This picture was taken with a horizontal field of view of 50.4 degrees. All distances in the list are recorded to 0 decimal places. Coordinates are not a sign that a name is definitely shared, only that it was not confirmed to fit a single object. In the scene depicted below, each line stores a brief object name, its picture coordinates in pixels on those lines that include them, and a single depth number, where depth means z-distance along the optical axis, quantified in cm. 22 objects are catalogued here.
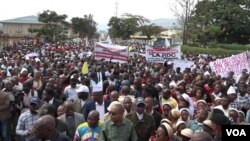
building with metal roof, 5831
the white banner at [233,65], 906
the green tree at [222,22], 2826
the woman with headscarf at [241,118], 427
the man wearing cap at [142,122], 380
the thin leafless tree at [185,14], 2860
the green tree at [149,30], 5130
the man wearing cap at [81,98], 475
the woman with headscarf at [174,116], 401
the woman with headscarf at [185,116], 405
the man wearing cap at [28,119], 391
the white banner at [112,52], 993
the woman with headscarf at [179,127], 358
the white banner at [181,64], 1031
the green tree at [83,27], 5093
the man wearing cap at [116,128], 328
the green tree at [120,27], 4720
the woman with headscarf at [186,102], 481
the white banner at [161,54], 1034
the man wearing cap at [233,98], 539
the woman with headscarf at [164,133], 314
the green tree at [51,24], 4106
